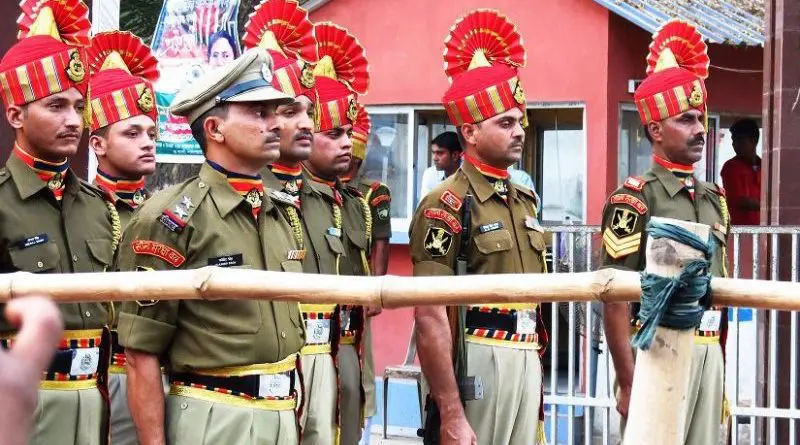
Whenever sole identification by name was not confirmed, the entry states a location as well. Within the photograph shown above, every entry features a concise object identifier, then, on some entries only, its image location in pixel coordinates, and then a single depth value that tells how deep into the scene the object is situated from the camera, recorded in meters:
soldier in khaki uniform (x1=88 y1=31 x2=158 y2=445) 7.15
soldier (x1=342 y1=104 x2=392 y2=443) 8.95
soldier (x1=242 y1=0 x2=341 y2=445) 6.29
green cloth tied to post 3.20
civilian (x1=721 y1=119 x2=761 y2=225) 11.09
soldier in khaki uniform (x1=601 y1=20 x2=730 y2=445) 6.25
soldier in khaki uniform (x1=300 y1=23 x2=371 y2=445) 6.97
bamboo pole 3.32
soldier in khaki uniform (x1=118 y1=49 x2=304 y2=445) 4.41
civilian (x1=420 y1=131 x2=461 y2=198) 11.40
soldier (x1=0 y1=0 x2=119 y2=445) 5.02
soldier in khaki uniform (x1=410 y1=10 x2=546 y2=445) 5.83
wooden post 3.23
